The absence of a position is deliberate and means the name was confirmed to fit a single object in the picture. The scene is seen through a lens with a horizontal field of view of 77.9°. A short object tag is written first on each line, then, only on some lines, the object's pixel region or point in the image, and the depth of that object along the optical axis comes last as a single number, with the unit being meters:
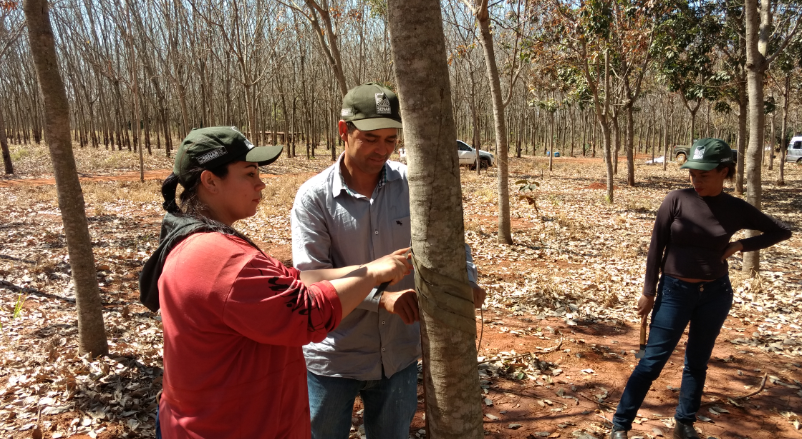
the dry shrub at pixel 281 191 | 11.66
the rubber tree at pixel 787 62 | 15.47
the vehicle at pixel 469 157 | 22.91
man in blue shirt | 1.82
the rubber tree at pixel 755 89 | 5.64
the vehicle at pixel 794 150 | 28.05
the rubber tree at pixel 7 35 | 16.87
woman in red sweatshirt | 1.21
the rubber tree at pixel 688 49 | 13.75
